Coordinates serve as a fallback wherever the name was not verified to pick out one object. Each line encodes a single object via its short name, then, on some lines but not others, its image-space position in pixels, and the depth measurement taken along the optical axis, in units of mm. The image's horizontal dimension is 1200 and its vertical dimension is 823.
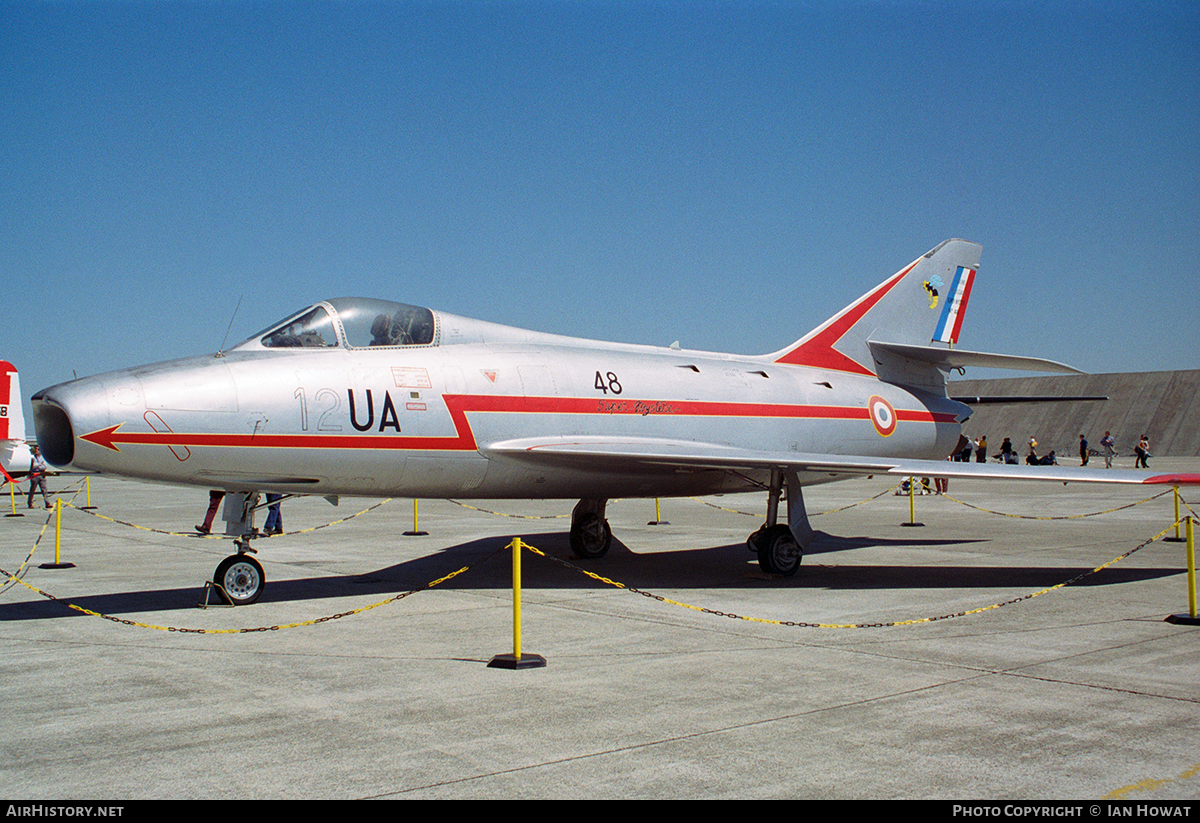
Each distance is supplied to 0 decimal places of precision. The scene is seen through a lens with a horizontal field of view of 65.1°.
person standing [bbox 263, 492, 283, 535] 16594
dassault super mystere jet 8742
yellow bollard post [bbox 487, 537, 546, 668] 6785
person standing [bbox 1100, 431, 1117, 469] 44906
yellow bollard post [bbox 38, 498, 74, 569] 12703
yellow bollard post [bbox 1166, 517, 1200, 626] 8039
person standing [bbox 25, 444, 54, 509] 25844
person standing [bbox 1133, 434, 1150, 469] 40500
